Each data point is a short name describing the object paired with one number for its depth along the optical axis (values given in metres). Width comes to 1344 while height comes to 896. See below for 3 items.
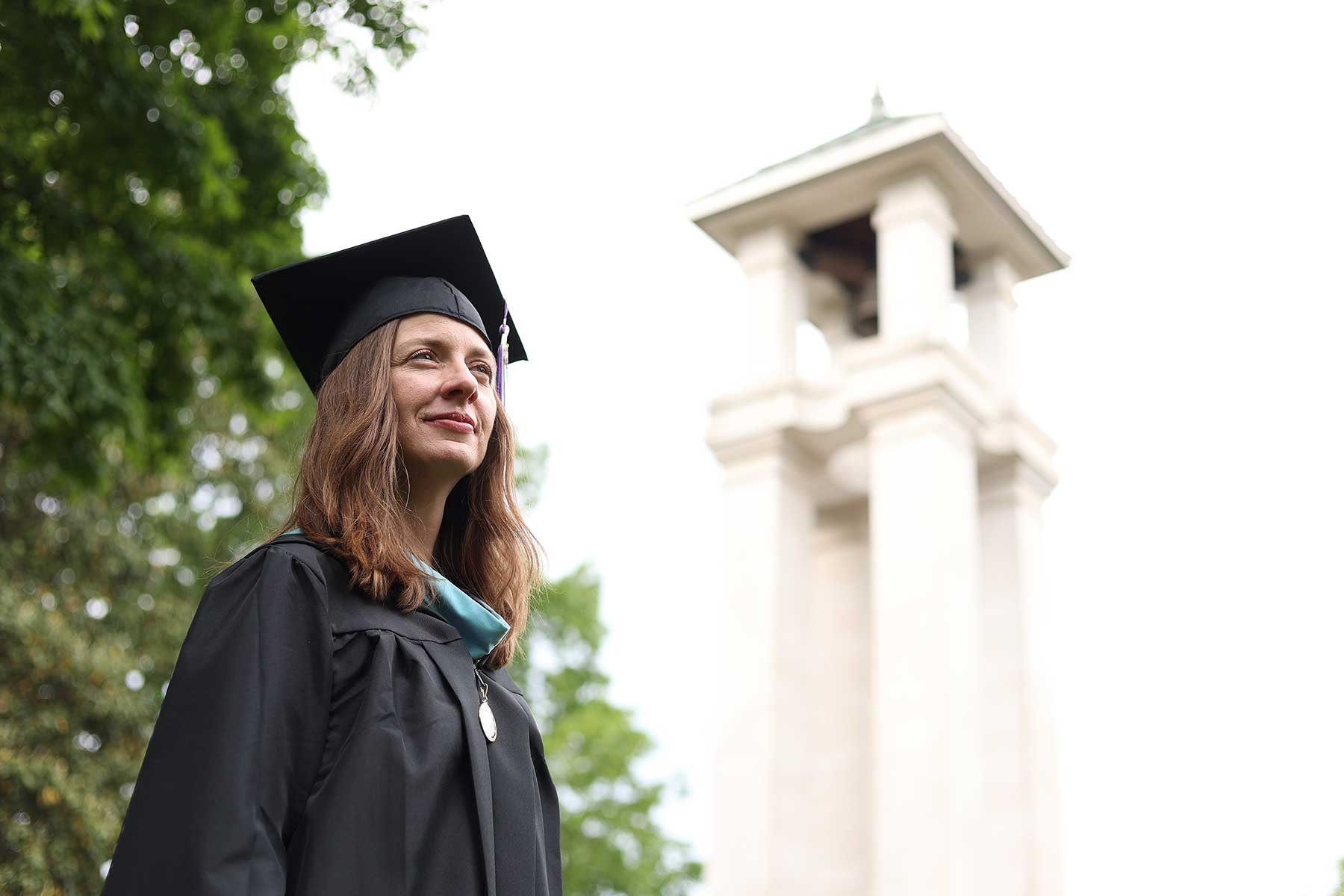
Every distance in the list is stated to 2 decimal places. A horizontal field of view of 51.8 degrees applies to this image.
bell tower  10.23
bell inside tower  13.41
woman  1.85
